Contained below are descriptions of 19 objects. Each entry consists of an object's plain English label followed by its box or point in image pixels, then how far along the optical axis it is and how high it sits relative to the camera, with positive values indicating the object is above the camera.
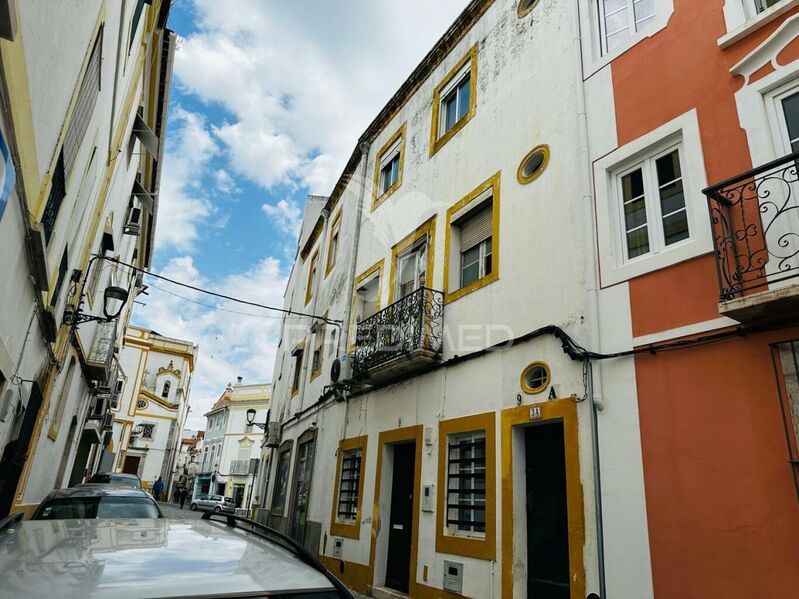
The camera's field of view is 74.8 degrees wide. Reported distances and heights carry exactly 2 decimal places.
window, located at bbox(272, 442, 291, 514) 16.28 +0.00
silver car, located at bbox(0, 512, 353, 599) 1.73 -0.33
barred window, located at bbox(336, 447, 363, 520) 11.00 +0.03
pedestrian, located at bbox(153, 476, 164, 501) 34.16 -0.91
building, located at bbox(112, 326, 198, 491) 36.44 +5.01
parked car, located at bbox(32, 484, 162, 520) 6.72 -0.46
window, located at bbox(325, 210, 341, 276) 16.73 +7.44
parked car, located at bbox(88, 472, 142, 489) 19.88 -0.34
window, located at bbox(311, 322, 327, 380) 15.38 +3.81
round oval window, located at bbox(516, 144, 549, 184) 8.02 +4.93
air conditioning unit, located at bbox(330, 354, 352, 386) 11.22 +2.35
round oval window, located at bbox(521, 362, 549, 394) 6.86 +1.53
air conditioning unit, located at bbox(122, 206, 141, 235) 14.75 +6.85
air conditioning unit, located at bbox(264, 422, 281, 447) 18.52 +1.55
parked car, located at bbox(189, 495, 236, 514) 34.23 -1.62
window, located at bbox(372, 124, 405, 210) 13.12 +7.96
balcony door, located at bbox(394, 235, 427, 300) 10.87 +4.45
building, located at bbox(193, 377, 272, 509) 46.38 +3.05
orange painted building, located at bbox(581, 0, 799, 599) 4.54 +2.23
